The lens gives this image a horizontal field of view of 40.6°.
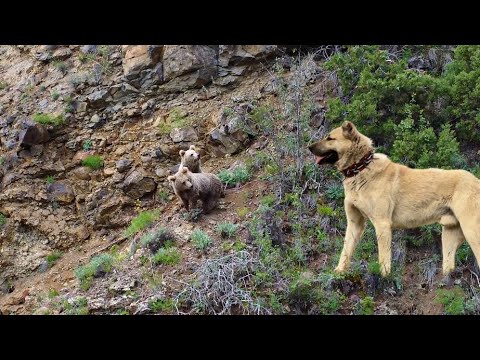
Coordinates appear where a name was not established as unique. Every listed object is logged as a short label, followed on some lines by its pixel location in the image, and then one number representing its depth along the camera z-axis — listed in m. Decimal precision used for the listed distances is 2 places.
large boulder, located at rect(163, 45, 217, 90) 14.87
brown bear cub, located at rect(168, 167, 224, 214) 11.27
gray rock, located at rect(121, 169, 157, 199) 13.71
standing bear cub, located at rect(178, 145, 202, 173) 12.44
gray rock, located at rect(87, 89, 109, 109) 15.05
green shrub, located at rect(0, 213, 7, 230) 13.74
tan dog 8.97
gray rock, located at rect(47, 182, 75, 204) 14.09
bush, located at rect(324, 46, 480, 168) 11.55
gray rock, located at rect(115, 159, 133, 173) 14.11
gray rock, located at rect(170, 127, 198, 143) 14.15
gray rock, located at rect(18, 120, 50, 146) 14.40
